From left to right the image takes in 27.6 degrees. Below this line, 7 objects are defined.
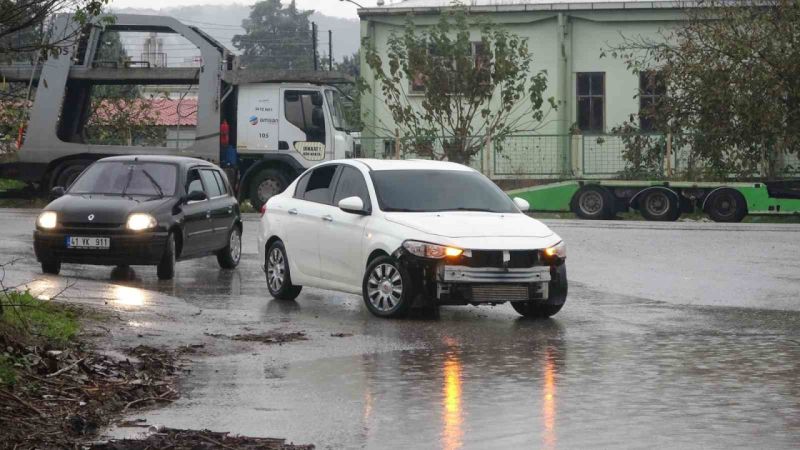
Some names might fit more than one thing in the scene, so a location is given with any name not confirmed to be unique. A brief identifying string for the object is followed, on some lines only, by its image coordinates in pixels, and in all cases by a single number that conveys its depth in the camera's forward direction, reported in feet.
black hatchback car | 61.21
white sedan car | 48.26
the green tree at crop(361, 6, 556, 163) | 154.20
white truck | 120.06
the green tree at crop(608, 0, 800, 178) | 137.08
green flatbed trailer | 122.42
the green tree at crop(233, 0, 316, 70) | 428.97
